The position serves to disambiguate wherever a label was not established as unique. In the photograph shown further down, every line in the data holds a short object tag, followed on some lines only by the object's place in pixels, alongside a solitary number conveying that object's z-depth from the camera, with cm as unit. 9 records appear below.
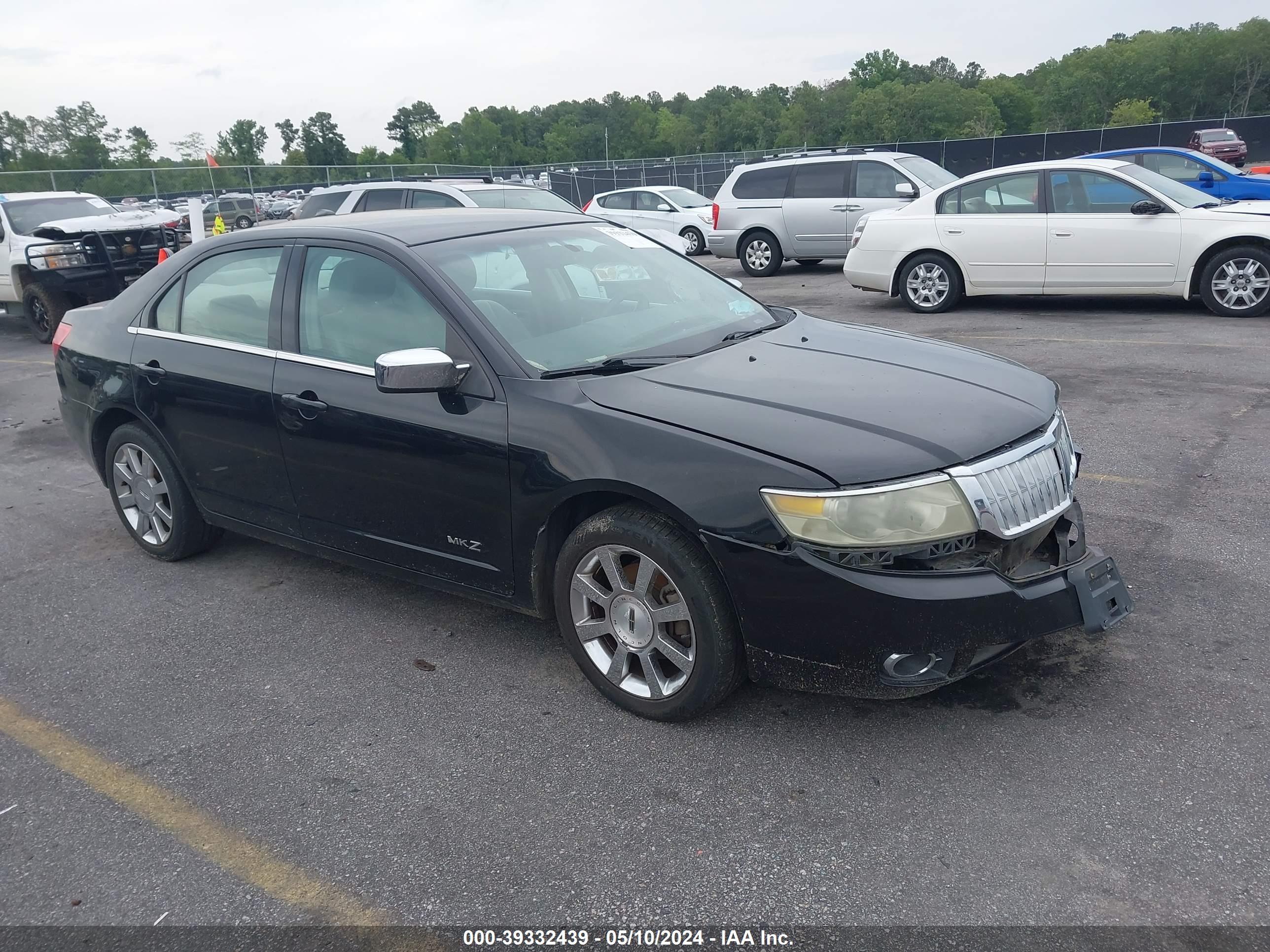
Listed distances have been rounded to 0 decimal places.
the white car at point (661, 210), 1895
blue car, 1197
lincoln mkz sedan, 290
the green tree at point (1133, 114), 8625
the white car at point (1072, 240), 926
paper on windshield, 462
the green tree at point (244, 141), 13050
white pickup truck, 1264
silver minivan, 1418
